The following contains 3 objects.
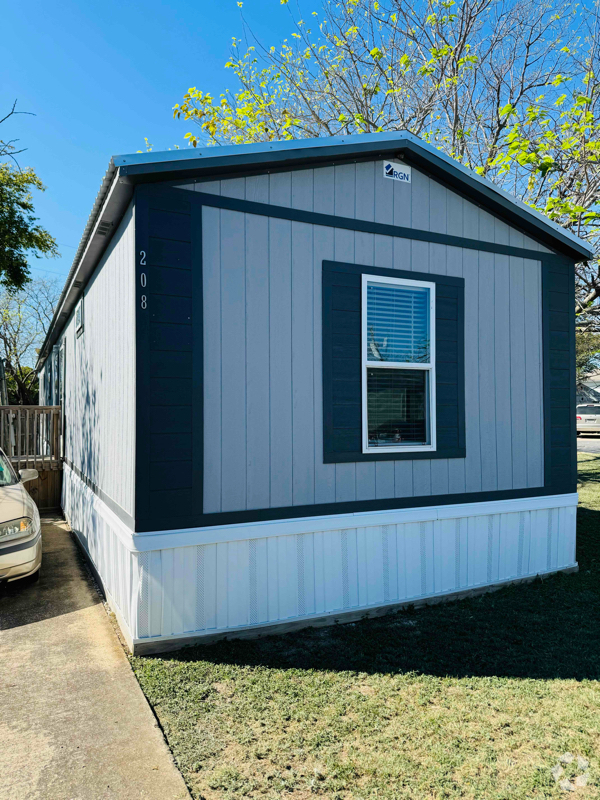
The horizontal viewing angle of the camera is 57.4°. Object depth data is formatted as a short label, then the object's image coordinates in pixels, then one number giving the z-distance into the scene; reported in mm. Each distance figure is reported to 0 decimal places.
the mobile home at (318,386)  3953
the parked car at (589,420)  27594
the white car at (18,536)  4707
